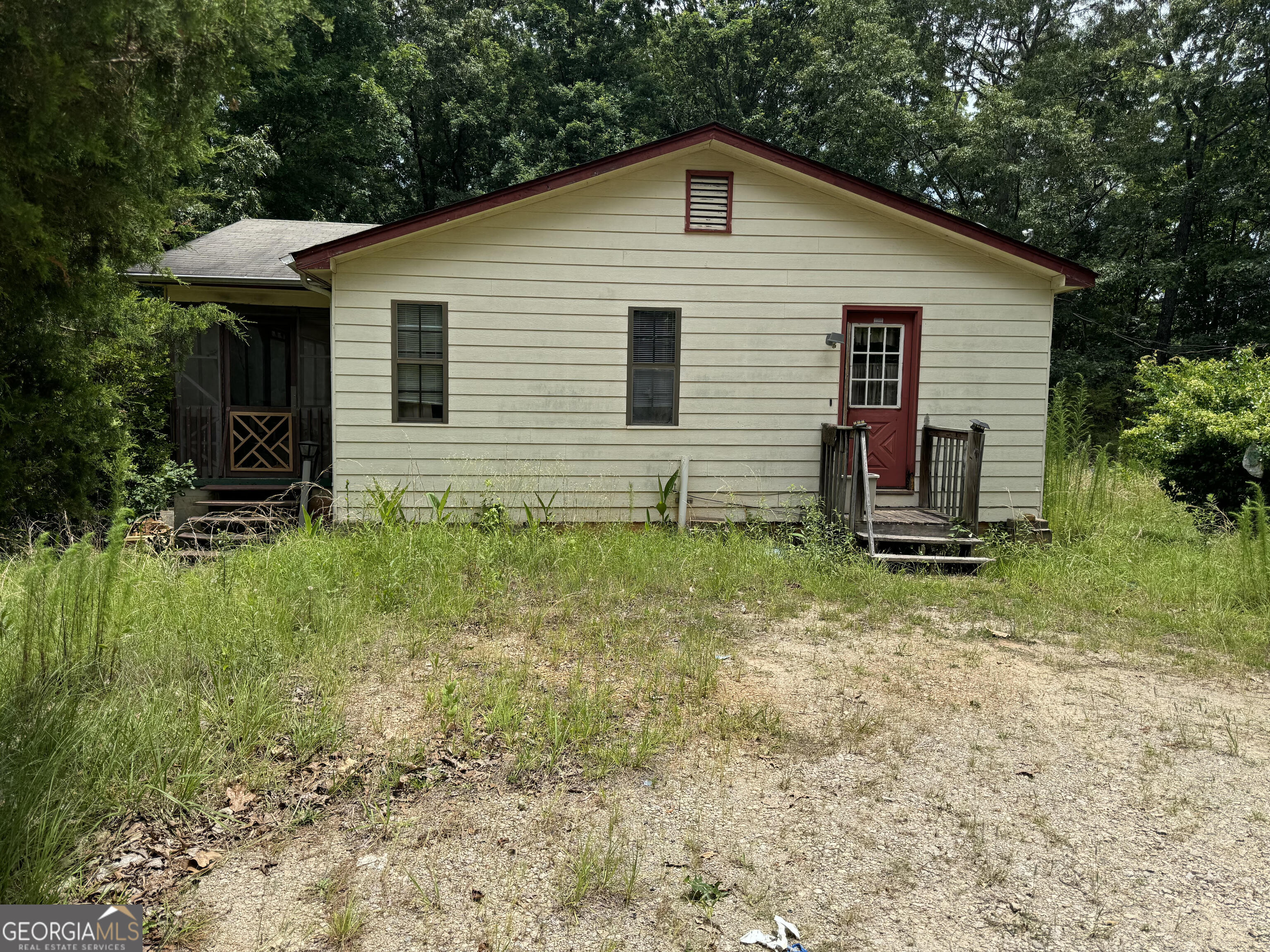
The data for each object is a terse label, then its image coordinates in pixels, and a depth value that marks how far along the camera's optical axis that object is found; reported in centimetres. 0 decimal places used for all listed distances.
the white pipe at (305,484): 789
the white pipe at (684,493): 852
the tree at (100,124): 248
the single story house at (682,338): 827
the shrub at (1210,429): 866
